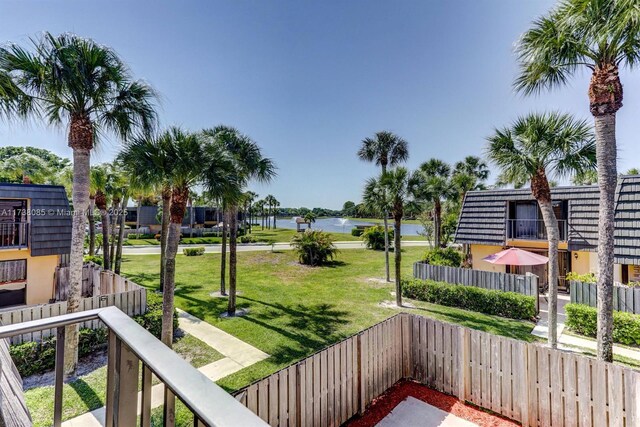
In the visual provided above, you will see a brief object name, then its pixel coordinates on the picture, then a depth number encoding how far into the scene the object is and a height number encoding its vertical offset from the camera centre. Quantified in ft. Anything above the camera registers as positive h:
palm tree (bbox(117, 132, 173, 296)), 22.03 +4.39
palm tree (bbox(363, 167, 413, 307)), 37.76 +3.07
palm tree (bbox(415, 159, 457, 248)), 38.44 +5.96
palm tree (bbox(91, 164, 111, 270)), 45.37 +3.84
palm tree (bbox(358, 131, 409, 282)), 57.57 +13.51
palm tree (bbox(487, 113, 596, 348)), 25.40 +5.42
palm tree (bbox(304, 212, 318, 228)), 176.35 +0.92
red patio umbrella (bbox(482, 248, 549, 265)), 36.72 -5.12
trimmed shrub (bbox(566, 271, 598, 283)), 34.60 -7.24
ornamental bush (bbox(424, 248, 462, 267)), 50.39 -7.05
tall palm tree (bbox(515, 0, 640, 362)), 18.89 +9.67
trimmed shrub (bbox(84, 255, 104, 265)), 52.61 -7.19
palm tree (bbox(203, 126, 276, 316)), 34.73 +6.74
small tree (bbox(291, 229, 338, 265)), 67.51 -6.49
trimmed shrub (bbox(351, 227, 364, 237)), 153.67 -7.03
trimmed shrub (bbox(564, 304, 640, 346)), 26.89 -10.07
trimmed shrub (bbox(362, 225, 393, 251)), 96.37 -6.45
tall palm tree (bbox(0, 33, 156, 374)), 20.35 +9.22
